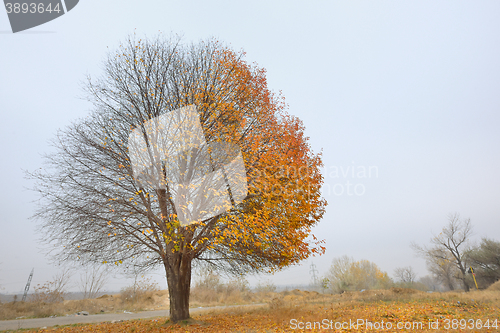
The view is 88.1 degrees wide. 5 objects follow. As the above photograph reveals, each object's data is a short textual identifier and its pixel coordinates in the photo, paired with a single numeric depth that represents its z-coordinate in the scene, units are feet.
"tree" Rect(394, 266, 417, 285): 202.24
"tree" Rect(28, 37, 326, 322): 27.55
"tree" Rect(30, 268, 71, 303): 54.29
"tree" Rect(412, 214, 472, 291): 104.94
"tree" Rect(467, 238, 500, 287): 94.89
